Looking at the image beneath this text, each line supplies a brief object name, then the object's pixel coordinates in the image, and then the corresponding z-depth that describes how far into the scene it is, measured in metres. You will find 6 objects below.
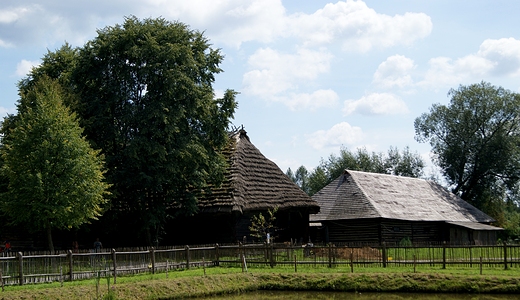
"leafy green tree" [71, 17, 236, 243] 29.81
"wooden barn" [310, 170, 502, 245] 37.75
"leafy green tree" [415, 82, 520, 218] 56.38
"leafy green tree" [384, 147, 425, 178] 73.31
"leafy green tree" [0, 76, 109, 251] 25.20
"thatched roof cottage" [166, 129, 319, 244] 32.28
